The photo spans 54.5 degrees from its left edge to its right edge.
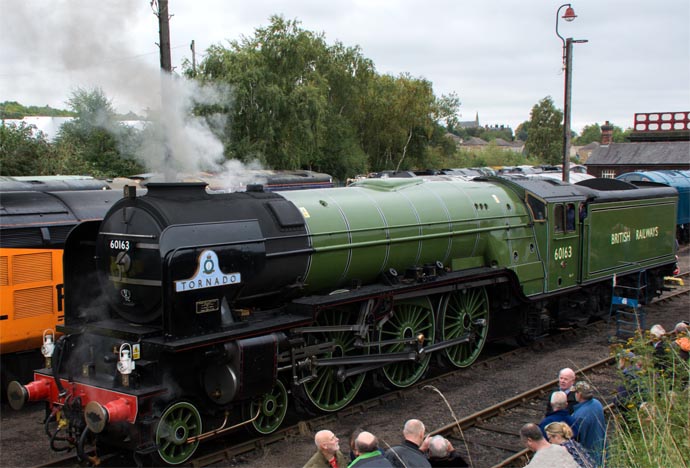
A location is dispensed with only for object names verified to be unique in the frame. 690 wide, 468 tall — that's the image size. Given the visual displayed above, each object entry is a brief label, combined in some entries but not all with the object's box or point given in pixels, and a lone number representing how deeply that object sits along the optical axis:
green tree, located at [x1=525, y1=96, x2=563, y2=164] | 75.19
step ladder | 12.52
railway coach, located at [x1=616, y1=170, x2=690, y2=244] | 24.66
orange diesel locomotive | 8.53
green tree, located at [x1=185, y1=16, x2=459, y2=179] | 25.08
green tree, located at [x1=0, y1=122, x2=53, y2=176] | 21.98
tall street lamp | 17.52
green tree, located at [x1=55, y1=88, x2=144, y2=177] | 23.14
